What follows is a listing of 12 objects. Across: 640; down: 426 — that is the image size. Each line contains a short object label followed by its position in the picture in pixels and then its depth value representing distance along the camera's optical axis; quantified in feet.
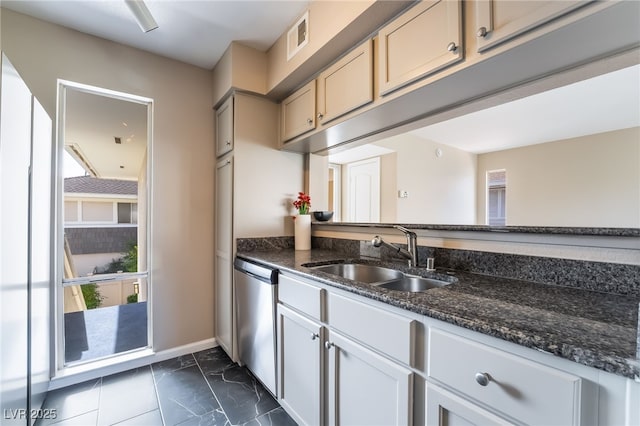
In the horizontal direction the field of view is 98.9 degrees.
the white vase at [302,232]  7.53
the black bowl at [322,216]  7.77
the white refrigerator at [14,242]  3.45
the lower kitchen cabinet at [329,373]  3.15
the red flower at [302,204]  7.66
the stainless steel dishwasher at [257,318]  5.35
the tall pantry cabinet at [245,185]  7.04
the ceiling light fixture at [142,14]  4.42
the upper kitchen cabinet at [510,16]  2.70
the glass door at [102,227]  6.40
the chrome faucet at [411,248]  5.03
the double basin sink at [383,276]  4.58
